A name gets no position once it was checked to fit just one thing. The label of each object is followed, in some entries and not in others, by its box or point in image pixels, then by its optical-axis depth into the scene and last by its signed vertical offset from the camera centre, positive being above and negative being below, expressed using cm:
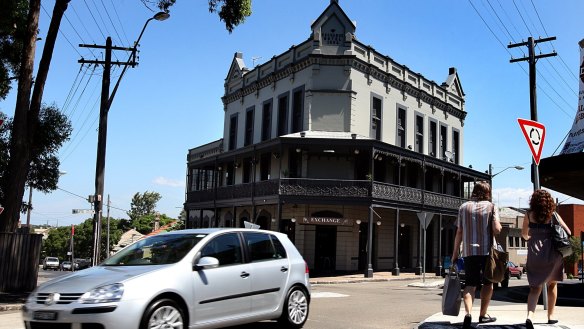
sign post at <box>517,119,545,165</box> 836 +174
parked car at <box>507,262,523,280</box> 3655 -206
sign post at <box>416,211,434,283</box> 2066 +81
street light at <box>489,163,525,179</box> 3459 +468
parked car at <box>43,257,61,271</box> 5859 -438
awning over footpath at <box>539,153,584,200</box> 1169 +174
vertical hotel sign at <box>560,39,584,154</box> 1235 +284
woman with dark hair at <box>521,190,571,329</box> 631 -8
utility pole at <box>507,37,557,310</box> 2047 +749
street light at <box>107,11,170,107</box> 1605 +653
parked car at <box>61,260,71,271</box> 5779 -458
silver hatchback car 548 -68
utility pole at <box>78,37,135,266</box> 1702 +169
